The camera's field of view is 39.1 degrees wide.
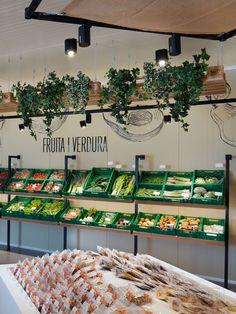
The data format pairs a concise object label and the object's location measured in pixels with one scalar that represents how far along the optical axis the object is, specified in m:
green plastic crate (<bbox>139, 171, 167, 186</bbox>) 5.62
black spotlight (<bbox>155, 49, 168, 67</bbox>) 3.66
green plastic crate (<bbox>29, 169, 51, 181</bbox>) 6.84
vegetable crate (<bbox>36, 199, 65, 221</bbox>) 6.15
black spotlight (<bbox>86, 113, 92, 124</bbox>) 5.69
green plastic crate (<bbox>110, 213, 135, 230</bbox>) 5.44
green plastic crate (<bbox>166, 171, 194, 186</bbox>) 5.41
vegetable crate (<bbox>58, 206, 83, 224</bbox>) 5.97
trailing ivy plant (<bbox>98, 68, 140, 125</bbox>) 4.05
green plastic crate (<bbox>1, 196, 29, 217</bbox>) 6.57
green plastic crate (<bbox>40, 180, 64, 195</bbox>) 6.31
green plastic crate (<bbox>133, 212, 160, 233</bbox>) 5.25
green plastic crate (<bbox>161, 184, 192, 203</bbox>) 5.09
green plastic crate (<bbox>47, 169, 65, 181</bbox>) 6.67
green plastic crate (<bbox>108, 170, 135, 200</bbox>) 5.53
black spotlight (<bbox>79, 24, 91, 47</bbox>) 2.71
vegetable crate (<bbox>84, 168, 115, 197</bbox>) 5.82
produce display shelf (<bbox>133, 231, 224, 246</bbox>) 4.77
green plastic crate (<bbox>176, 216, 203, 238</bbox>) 4.89
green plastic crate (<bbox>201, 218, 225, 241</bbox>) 4.75
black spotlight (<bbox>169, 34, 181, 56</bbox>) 3.26
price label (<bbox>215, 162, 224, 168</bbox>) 5.34
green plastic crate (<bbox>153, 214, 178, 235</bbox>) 5.06
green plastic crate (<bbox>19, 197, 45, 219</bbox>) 6.35
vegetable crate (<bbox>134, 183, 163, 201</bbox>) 5.34
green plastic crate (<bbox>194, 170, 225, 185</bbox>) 5.26
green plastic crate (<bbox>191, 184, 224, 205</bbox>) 4.87
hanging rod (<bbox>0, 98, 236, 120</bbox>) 4.75
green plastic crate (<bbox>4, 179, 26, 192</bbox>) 6.82
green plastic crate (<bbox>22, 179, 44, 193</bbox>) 6.58
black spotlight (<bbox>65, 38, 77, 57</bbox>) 3.34
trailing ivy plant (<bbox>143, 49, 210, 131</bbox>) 3.61
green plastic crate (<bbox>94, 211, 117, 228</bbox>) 5.66
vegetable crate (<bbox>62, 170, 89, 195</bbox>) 6.20
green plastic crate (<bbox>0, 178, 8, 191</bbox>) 7.09
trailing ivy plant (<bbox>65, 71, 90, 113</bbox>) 4.40
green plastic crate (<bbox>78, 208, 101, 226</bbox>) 5.80
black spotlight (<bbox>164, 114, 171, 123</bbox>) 5.22
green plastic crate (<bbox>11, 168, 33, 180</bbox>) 7.06
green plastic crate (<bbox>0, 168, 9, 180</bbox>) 7.38
